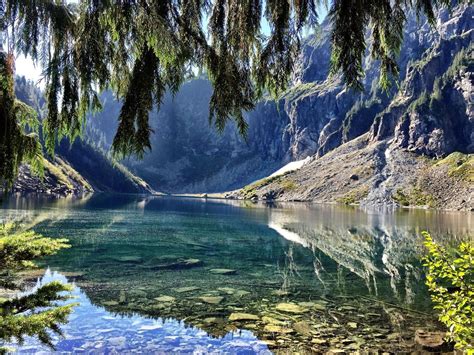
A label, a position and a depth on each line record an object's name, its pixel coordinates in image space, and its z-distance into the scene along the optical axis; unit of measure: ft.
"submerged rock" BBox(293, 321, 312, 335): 47.60
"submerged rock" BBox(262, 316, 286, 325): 51.03
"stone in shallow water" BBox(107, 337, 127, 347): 42.90
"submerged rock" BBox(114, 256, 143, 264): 93.40
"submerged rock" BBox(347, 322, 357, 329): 50.66
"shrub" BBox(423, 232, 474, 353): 21.44
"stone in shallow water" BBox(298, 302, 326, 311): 59.36
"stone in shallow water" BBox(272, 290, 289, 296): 67.55
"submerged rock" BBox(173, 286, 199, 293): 66.95
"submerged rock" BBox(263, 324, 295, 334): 47.69
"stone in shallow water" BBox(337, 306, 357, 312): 59.41
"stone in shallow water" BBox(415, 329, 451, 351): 43.70
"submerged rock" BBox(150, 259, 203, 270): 87.77
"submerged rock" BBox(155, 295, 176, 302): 60.39
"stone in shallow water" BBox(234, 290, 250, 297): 65.26
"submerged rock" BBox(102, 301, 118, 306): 57.16
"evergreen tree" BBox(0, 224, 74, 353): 16.17
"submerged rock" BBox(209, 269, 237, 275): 84.10
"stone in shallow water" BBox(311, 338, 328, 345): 44.42
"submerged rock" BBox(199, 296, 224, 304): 60.59
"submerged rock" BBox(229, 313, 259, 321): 52.32
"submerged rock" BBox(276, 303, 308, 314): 57.11
